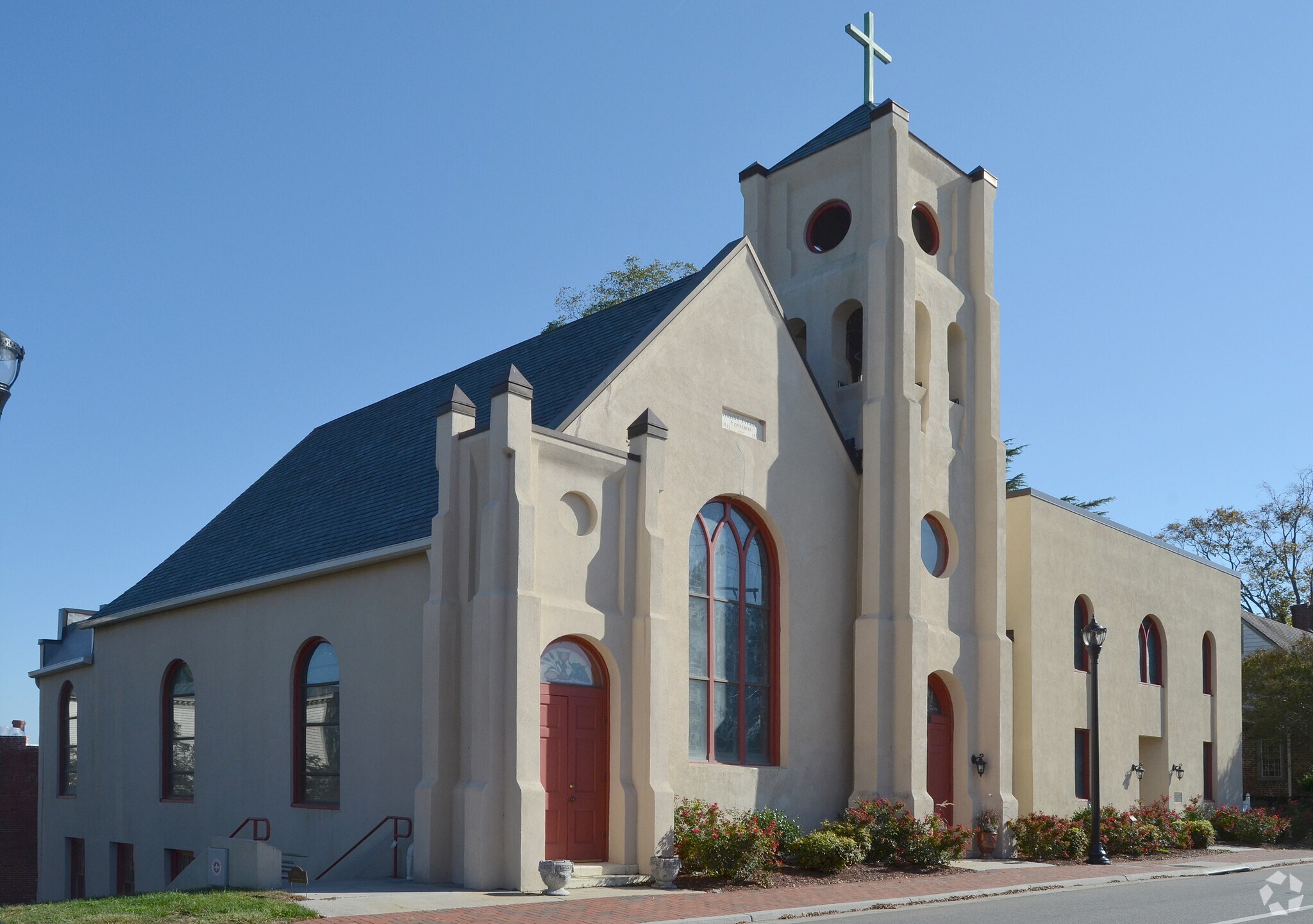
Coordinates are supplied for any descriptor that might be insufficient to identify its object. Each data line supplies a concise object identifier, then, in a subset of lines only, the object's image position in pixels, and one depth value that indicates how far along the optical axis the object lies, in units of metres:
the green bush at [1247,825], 29.50
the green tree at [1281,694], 36.84
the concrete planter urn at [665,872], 17.23
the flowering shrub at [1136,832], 24.86
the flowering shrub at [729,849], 17.55
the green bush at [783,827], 19.38
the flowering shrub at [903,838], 20.53
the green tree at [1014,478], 47.34
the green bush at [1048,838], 23.41
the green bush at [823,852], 19.14
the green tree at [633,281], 44.75
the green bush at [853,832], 20.11
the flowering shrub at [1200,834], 27.55
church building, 17.47
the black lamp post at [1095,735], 22.25
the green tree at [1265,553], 59.97
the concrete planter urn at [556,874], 15.89
